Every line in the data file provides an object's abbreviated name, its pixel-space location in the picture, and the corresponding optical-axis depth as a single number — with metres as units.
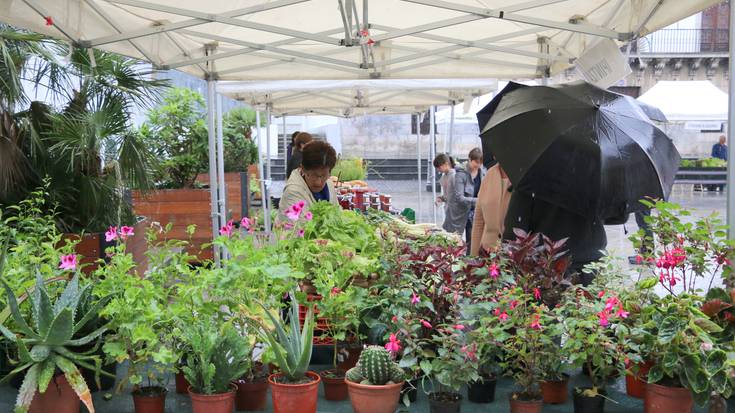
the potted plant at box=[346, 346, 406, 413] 2.34
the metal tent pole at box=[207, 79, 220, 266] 5.99
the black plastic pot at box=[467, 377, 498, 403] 2.54
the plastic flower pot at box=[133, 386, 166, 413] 2.43
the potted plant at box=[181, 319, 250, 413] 2.33
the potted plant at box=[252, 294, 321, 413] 2.33
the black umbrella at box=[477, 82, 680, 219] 3.19
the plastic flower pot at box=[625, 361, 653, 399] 2.45
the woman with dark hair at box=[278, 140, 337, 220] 4.23
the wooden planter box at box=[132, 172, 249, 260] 8.77
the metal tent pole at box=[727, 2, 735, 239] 2.95
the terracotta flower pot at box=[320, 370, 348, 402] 2.59
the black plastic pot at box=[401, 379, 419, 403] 2.52
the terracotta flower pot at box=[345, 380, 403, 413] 2.33
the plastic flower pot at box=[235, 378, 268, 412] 2.51
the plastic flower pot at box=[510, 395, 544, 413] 2.35
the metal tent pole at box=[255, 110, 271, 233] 8.90
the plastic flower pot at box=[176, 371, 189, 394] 2.64
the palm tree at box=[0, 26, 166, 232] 5.90
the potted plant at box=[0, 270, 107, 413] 2.31
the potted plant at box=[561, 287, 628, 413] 2.32
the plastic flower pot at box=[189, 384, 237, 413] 2.33
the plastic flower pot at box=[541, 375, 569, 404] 2.54
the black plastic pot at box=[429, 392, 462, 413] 2.36
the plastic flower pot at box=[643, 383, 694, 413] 2.30
